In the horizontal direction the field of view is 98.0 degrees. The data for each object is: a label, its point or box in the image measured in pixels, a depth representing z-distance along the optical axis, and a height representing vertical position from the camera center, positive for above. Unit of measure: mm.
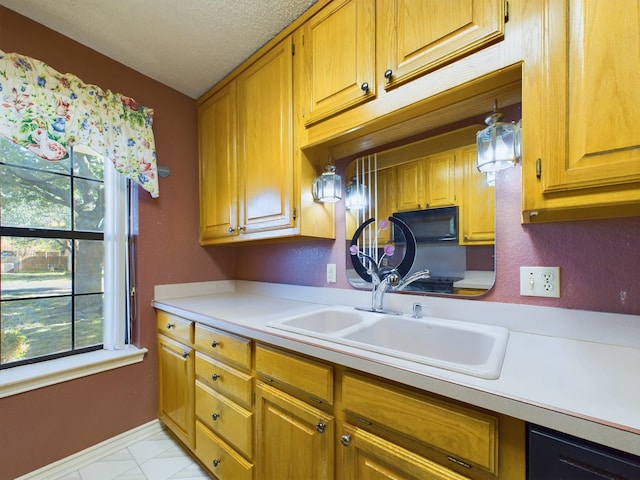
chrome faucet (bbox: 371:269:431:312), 1259 -209
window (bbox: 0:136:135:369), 1495 -78
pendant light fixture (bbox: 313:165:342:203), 1464 +282
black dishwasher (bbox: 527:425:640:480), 490 -417
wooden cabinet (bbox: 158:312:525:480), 656 -581
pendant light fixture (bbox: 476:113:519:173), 986 +337
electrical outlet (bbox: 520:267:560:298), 987 -160
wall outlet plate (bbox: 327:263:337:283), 1648 -198
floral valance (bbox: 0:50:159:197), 1336 +674
